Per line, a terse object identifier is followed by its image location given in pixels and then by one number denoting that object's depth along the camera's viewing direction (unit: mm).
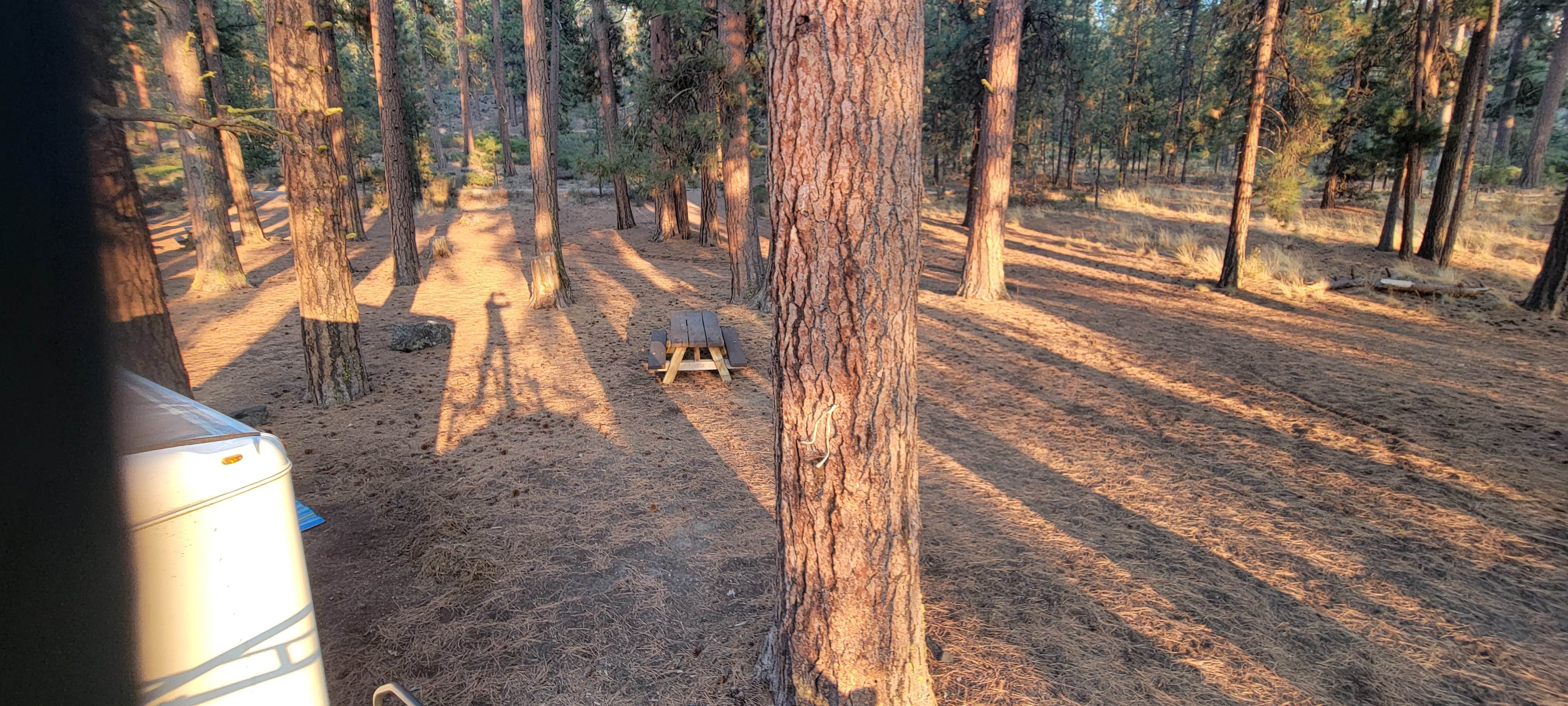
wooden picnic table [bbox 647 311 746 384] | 6848
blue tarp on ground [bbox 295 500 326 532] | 3330
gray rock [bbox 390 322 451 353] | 7633
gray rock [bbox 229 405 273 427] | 5539
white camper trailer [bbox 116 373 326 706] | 1646
